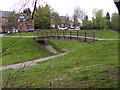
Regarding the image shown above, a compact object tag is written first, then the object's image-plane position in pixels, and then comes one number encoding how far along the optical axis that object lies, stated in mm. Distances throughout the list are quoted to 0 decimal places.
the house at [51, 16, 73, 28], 46328
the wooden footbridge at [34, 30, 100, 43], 15063
